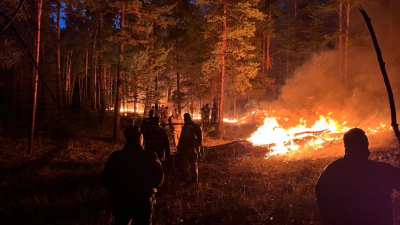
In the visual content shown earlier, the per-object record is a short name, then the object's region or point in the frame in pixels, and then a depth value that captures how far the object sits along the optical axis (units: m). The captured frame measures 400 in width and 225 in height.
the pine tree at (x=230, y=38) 18.92
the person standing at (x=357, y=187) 2.78
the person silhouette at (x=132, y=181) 3.84
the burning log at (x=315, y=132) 13.88
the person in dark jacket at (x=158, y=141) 7.82
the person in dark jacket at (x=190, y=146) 8.23
